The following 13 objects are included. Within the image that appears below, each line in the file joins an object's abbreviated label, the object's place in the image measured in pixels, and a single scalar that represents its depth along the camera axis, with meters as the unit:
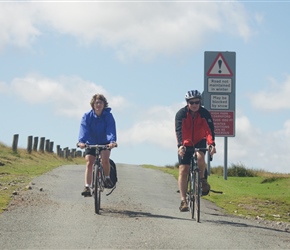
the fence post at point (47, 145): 40.72
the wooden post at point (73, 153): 45.69
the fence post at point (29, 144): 36.25
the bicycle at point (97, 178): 12.02
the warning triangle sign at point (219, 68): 21.34
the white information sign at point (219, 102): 21.48
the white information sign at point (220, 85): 21.33
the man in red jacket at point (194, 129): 11.91
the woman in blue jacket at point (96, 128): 12.60
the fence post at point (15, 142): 34.06
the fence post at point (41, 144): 39.41
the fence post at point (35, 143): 37.78
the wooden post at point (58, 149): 41.43
